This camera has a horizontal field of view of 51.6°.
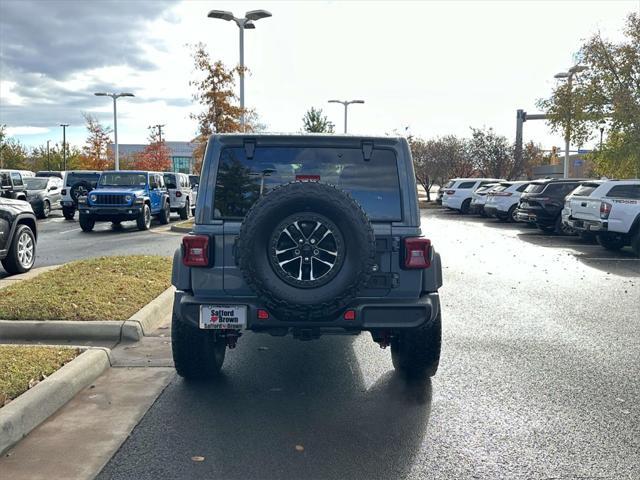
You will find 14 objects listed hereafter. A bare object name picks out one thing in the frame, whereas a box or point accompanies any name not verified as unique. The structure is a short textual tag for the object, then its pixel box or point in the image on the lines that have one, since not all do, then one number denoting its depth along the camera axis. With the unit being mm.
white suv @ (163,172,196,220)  24797
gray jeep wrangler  4395
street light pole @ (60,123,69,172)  68675
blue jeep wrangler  19797
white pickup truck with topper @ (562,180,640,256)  14094
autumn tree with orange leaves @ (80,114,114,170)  59000
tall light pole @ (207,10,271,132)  22766
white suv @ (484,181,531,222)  24516
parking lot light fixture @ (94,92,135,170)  45125
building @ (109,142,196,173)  122519
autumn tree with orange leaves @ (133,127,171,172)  62619
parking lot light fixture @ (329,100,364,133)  47094
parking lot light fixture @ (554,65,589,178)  25888
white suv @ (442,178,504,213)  30839
